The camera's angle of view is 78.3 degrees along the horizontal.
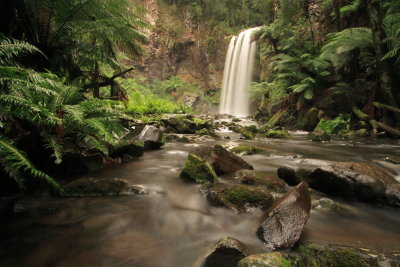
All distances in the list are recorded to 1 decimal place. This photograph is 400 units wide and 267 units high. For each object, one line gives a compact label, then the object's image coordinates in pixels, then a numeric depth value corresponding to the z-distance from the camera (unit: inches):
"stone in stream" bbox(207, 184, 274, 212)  95.0
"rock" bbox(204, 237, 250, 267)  60.8
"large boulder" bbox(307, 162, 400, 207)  106.2
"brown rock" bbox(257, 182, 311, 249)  70.3
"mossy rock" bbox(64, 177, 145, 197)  99.8
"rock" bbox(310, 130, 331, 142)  294.0
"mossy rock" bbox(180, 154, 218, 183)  125.6
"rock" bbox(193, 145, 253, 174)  141.8
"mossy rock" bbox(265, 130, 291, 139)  335.2
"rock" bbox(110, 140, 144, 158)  161.2
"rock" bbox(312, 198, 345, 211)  97.5
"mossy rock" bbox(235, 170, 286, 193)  118.5
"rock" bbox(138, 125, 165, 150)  213.8
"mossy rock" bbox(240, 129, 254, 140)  323.1
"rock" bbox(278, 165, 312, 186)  124.5
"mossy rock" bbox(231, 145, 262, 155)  211.4
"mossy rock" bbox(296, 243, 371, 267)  58.9
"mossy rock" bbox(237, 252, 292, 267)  53.6
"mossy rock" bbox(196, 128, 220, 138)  328.1
